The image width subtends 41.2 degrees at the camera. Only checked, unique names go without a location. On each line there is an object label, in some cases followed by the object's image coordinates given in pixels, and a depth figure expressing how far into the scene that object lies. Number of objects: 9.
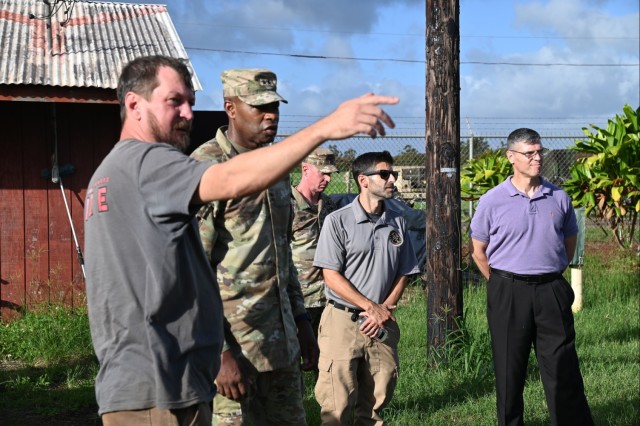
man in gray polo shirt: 5.50
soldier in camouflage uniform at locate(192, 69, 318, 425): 3.78
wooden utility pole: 7.58
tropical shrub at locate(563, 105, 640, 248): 11.34
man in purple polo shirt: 5.97
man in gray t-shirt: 2.69
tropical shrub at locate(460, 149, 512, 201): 12.30
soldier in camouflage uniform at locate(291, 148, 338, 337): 6.71
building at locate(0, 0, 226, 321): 9.59
